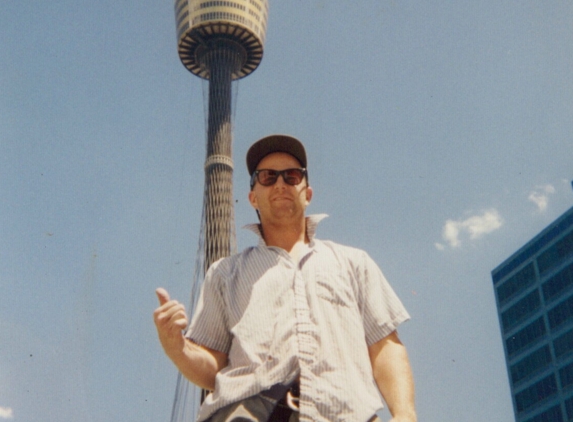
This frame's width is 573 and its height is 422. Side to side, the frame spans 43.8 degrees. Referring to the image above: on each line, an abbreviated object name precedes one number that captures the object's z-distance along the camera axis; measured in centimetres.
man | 300
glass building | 5153
